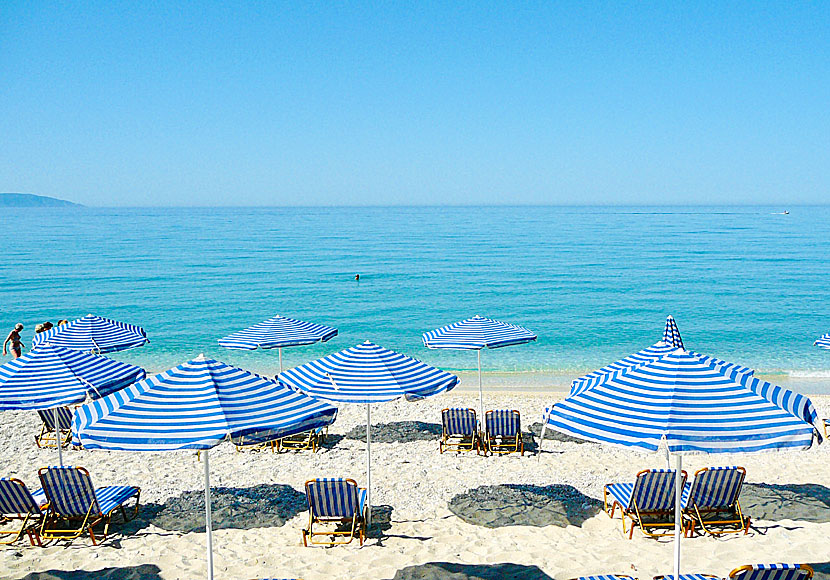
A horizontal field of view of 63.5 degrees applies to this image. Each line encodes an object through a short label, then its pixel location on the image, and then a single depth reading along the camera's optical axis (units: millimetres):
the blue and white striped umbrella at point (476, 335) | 11375
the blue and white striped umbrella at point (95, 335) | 13492
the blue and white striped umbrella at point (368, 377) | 7492
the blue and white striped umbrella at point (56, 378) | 7781
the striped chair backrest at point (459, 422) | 11148
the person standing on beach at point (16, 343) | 17720
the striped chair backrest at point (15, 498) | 7414
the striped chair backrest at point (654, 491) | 7430
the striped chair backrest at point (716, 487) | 7426
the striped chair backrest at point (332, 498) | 7430
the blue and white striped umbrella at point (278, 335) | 12672
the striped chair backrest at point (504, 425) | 11047
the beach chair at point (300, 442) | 11180
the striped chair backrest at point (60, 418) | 11219
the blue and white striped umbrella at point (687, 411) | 4496
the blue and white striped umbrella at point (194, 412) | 4934
